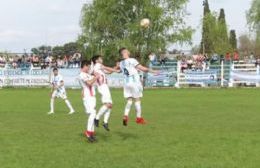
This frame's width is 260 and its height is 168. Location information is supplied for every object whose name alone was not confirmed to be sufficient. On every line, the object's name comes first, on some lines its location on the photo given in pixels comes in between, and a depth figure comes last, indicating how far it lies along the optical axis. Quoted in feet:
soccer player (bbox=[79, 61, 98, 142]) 46.44
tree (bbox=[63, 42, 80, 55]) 202.94
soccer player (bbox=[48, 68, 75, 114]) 81.46
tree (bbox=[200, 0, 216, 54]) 281.13
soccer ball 65.31
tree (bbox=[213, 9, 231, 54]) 289.14
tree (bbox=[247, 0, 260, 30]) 276.00
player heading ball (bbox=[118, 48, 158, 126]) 52.75
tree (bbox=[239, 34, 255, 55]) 349.37
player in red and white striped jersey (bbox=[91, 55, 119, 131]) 51.52
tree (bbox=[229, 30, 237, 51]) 379.39
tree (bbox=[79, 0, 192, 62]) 220.84
